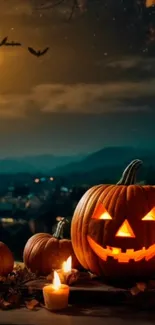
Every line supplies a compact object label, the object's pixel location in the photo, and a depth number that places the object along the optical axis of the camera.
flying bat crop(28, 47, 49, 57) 2.21
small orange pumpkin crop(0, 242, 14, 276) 1.97
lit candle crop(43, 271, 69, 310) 1.77
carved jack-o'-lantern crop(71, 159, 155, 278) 1.87
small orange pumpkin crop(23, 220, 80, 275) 2.00
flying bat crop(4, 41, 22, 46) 2.22
